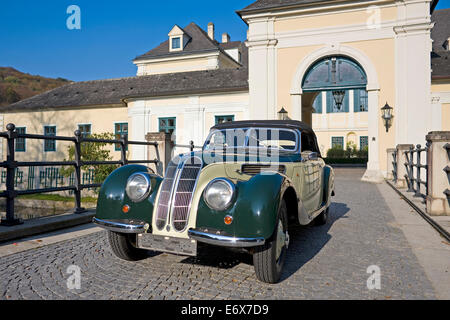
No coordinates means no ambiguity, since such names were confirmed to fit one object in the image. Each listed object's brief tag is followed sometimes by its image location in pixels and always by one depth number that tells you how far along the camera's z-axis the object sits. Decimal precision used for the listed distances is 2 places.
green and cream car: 2.68
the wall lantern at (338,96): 14.97
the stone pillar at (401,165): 10.36
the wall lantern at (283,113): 15.61
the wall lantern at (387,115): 14.16
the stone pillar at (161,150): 7.72
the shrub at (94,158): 12.55
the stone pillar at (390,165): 13.16
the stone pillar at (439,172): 5.41
